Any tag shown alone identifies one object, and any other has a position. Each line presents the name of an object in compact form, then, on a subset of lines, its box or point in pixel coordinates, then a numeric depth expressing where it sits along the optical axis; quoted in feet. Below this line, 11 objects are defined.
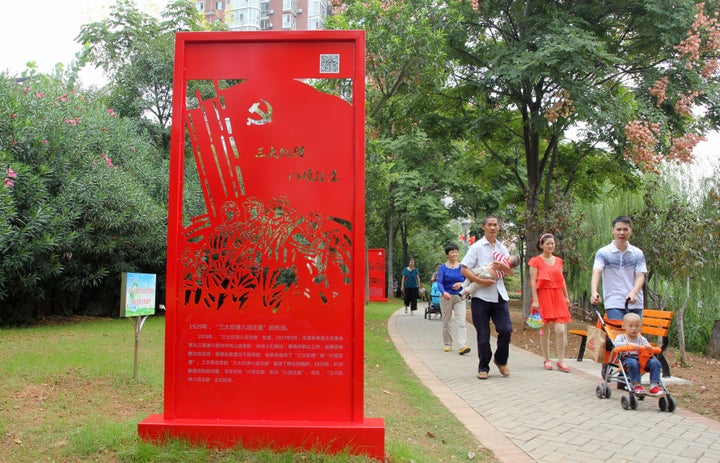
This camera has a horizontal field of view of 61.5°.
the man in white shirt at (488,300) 24.23
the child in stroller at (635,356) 19.22
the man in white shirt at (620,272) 22.07
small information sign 18.83
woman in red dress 27.27
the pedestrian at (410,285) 67.49
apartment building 287.48
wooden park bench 23.24
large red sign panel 13.57
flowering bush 38.73
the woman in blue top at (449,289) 34.03
